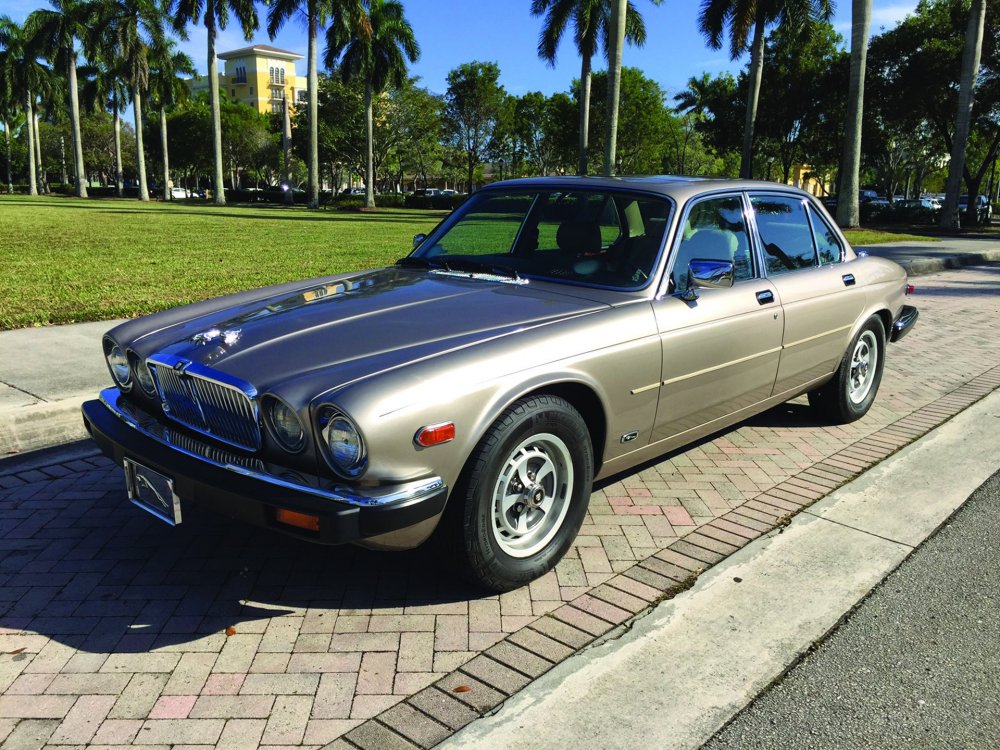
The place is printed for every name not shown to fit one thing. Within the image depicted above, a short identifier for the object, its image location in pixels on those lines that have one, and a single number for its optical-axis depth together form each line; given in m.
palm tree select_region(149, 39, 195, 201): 55.84
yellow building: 126.12
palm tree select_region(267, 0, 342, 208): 40.44
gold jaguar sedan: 2.85
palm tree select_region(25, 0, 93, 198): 53.22
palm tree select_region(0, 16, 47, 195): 60.91
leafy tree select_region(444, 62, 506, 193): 57.41
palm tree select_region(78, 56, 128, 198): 64.06
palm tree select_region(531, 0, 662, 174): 34.16
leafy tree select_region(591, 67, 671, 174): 53.97
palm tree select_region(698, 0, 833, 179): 30.48
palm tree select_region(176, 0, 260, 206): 44.50
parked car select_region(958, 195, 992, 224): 37.62
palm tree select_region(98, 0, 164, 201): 51.69
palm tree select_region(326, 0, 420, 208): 45.66
